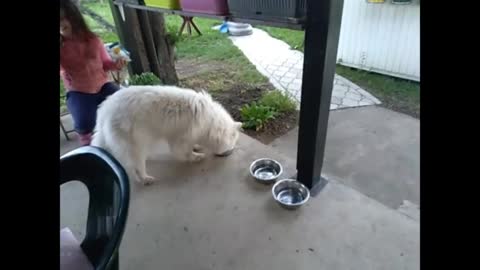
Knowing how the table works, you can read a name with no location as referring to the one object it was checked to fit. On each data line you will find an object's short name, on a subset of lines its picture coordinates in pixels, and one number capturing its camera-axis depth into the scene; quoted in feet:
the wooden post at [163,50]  10.21
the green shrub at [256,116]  9.05
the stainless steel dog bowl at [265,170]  6.67
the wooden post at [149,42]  9.72
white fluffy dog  6.03
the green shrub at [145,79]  9.71
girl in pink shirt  6.65
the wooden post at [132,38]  9.38
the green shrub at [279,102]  9.92
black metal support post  4.44
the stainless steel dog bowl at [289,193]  6.01
